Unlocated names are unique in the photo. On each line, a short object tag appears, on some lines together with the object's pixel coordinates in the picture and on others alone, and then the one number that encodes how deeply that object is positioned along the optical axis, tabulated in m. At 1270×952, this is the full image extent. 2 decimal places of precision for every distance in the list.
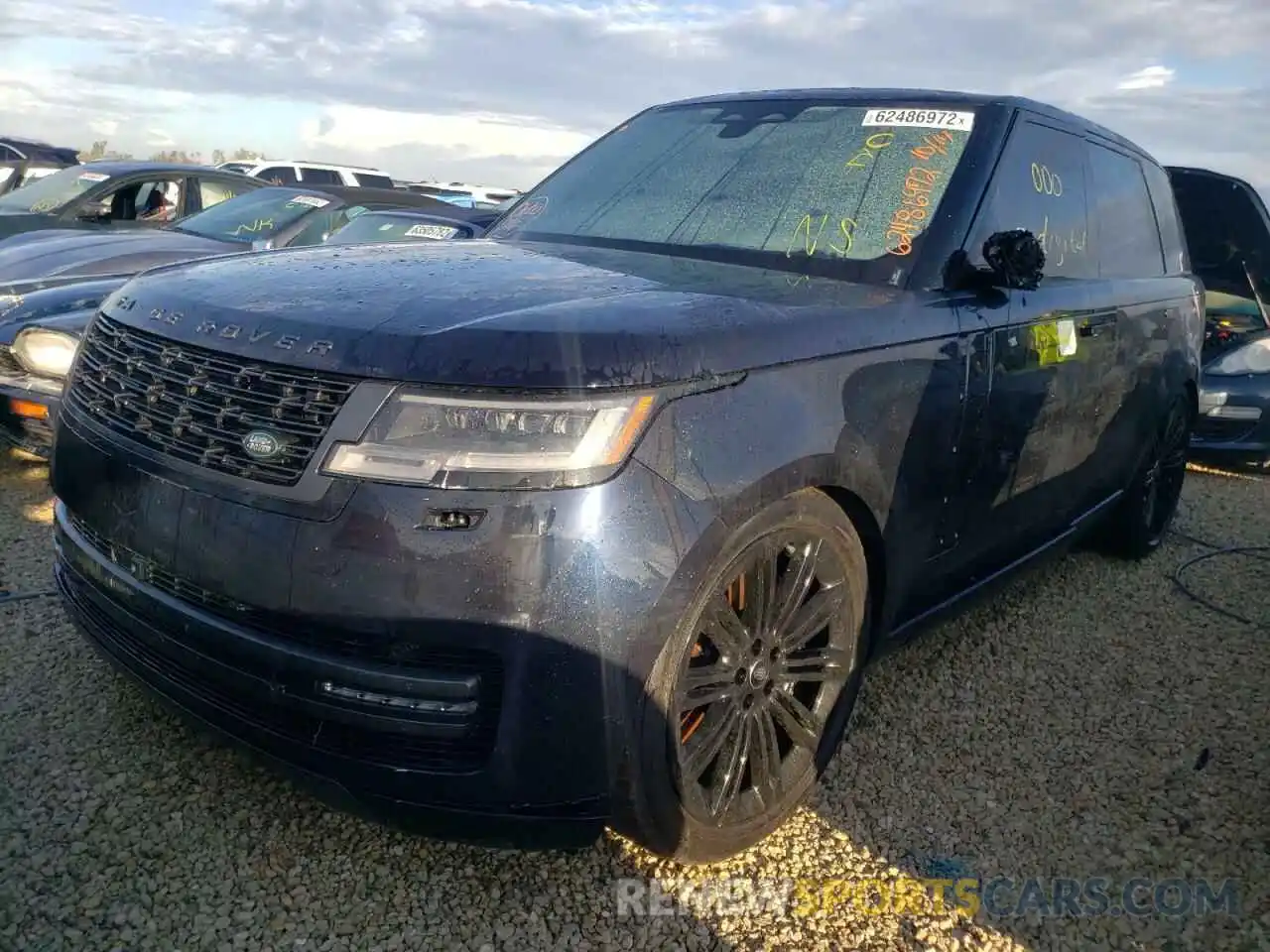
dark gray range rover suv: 1.84
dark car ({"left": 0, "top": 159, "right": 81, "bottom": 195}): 12.80
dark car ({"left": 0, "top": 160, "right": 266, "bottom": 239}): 7.95
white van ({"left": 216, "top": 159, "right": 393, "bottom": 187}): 17.86
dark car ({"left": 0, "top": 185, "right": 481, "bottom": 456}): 4.37
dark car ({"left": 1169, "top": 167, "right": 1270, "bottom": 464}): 6.93
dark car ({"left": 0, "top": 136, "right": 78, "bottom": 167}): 16.87
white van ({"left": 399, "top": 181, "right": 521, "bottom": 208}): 18.24
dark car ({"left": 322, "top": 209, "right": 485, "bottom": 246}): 6.40
